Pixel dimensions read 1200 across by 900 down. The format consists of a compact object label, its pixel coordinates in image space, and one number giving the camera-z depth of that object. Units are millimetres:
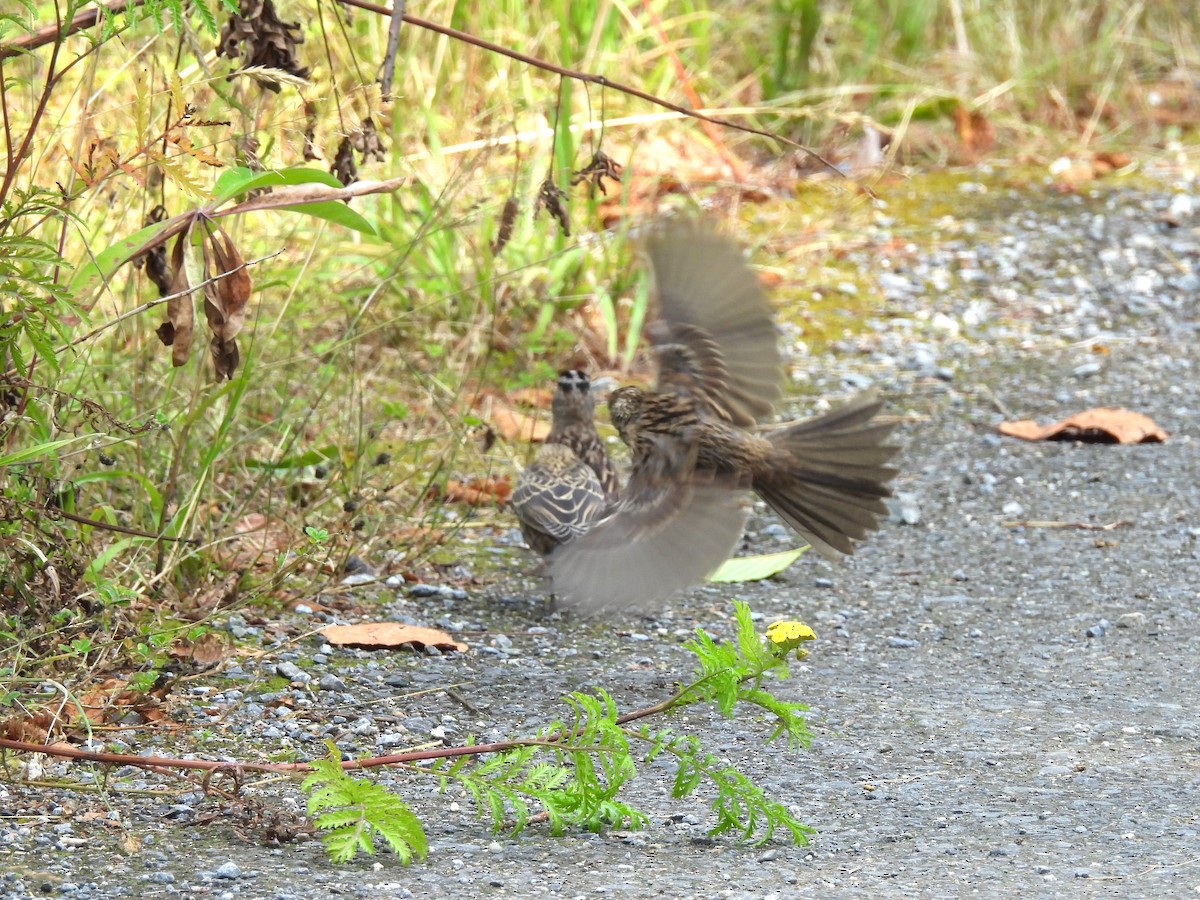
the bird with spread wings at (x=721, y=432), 8750
